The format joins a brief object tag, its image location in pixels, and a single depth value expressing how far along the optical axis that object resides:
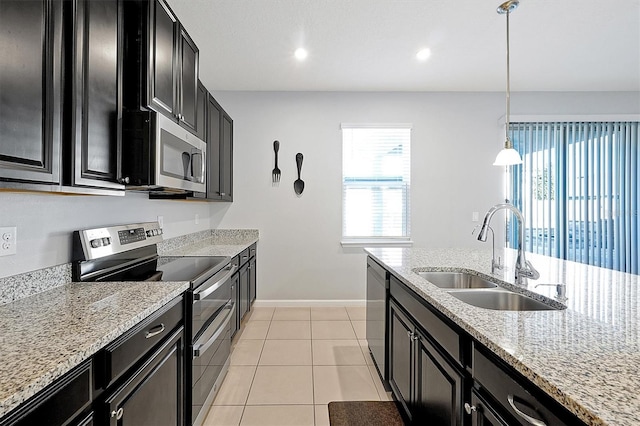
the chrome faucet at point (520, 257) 1.57
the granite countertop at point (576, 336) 0.62
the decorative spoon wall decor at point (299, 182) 4.08
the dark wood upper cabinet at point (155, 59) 1.57
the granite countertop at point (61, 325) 0.71
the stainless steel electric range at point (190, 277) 1.64
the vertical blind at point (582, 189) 4.00
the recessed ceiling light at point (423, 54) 3.05
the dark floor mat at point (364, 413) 1.91
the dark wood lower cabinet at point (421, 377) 1.17
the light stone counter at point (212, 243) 2.71
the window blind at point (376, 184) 4.16
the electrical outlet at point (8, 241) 1.25
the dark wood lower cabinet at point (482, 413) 0.90
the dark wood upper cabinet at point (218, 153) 3.04
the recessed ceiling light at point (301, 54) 3.06
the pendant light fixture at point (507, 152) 2.34
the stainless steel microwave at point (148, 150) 1.56
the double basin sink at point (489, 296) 1.49
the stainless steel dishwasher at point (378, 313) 2.18
